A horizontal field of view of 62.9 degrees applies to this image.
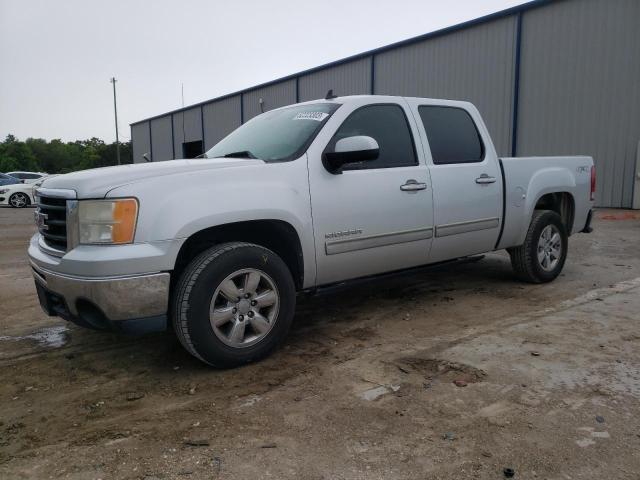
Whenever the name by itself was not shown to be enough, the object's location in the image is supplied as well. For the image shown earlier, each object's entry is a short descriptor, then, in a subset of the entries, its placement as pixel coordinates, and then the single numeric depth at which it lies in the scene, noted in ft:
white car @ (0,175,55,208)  63.26
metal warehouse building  41.29
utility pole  200.23
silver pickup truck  9.89
